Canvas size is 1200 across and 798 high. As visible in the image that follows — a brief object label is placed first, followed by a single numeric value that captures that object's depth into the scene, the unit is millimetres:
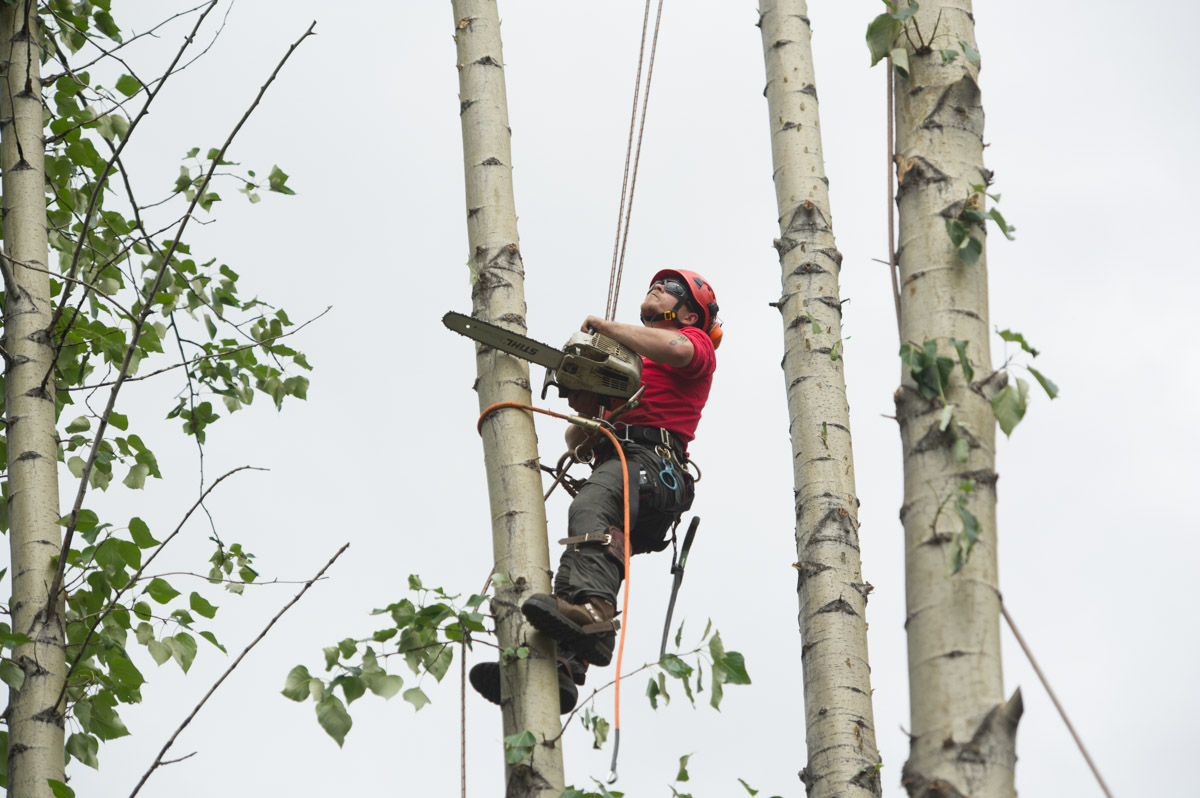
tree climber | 7207
